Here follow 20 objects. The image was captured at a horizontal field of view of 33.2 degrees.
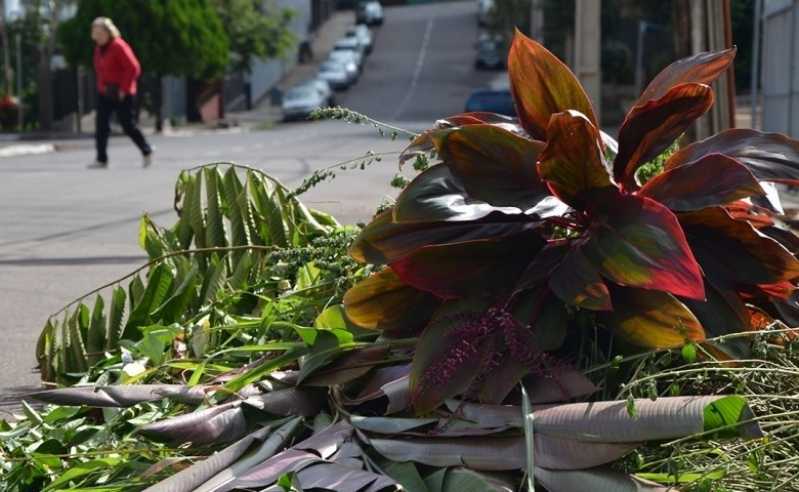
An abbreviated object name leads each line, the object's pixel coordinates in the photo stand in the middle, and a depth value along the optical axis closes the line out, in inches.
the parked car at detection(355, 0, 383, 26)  3890.3
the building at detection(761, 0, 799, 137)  593.0
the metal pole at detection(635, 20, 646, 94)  1633.9
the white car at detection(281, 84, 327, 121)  2198.6
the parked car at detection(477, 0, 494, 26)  3597.4
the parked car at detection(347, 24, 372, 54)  3341.5
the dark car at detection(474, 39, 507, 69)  2967.5
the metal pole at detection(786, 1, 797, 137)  591.5
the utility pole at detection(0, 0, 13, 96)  1581.0
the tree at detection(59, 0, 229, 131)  1740.9
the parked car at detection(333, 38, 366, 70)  3196.4
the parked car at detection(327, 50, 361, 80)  2876.5
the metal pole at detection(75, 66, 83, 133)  1705.2
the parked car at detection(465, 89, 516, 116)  1631.2
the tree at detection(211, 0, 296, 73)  2276.1
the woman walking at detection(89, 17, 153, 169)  693.9
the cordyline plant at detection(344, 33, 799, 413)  110.3
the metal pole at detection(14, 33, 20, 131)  1598.2
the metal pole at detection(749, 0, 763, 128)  654.5
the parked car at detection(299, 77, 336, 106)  2364.4
